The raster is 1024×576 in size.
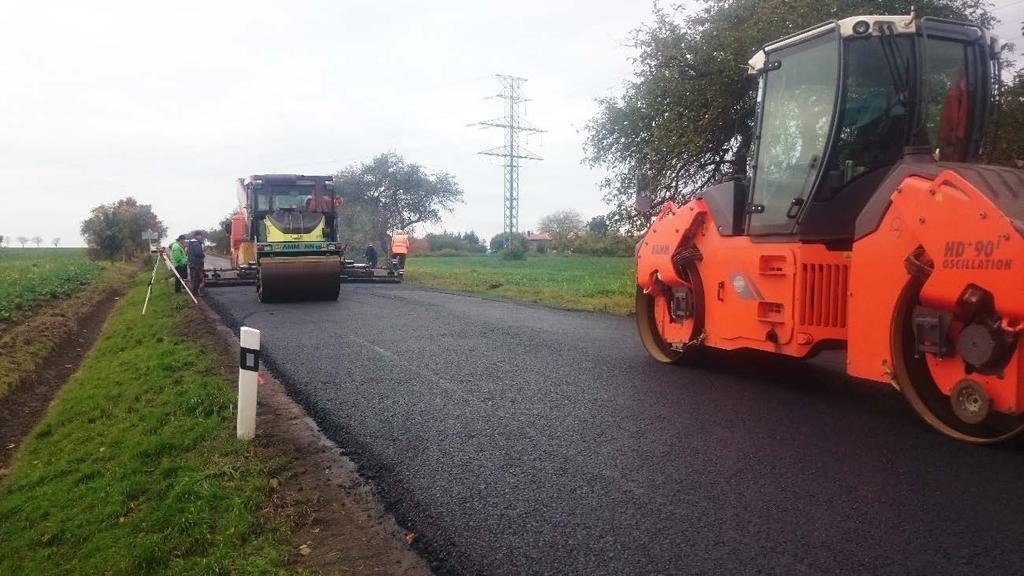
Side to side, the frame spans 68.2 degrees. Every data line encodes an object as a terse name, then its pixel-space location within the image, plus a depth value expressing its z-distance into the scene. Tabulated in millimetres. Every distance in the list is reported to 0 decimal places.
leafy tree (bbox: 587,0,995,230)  11883
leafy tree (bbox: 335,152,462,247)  62375
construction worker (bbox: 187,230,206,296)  17806
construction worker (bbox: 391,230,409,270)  25750
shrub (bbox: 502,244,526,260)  52312
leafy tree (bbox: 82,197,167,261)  45250
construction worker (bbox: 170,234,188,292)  18859
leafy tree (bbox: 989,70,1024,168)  9703
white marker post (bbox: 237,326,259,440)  5191
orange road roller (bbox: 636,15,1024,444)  4188
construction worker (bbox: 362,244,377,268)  26344
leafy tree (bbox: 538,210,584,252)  113644
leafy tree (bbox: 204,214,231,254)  61794
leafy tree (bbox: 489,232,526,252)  82750
